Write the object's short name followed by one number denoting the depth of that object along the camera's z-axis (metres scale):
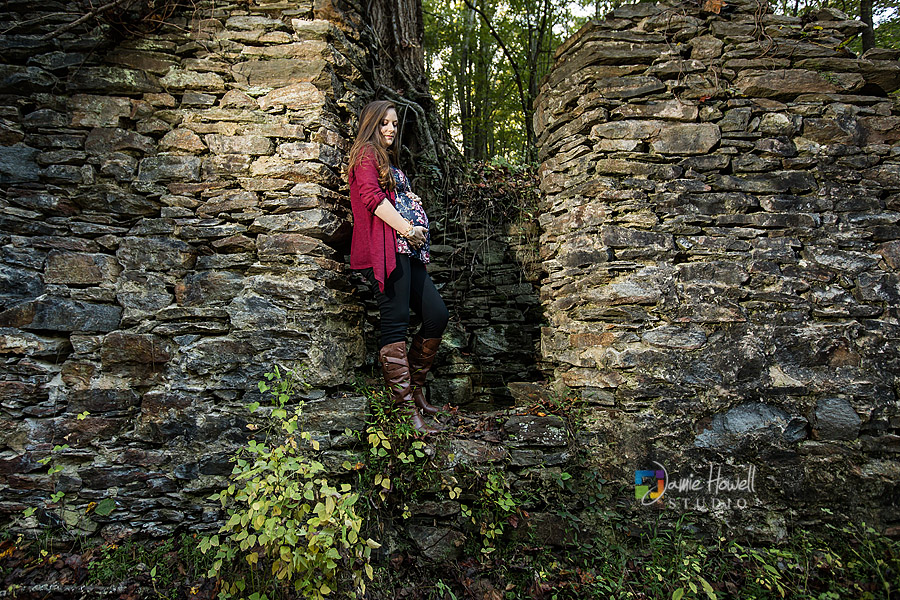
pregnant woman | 2.70
